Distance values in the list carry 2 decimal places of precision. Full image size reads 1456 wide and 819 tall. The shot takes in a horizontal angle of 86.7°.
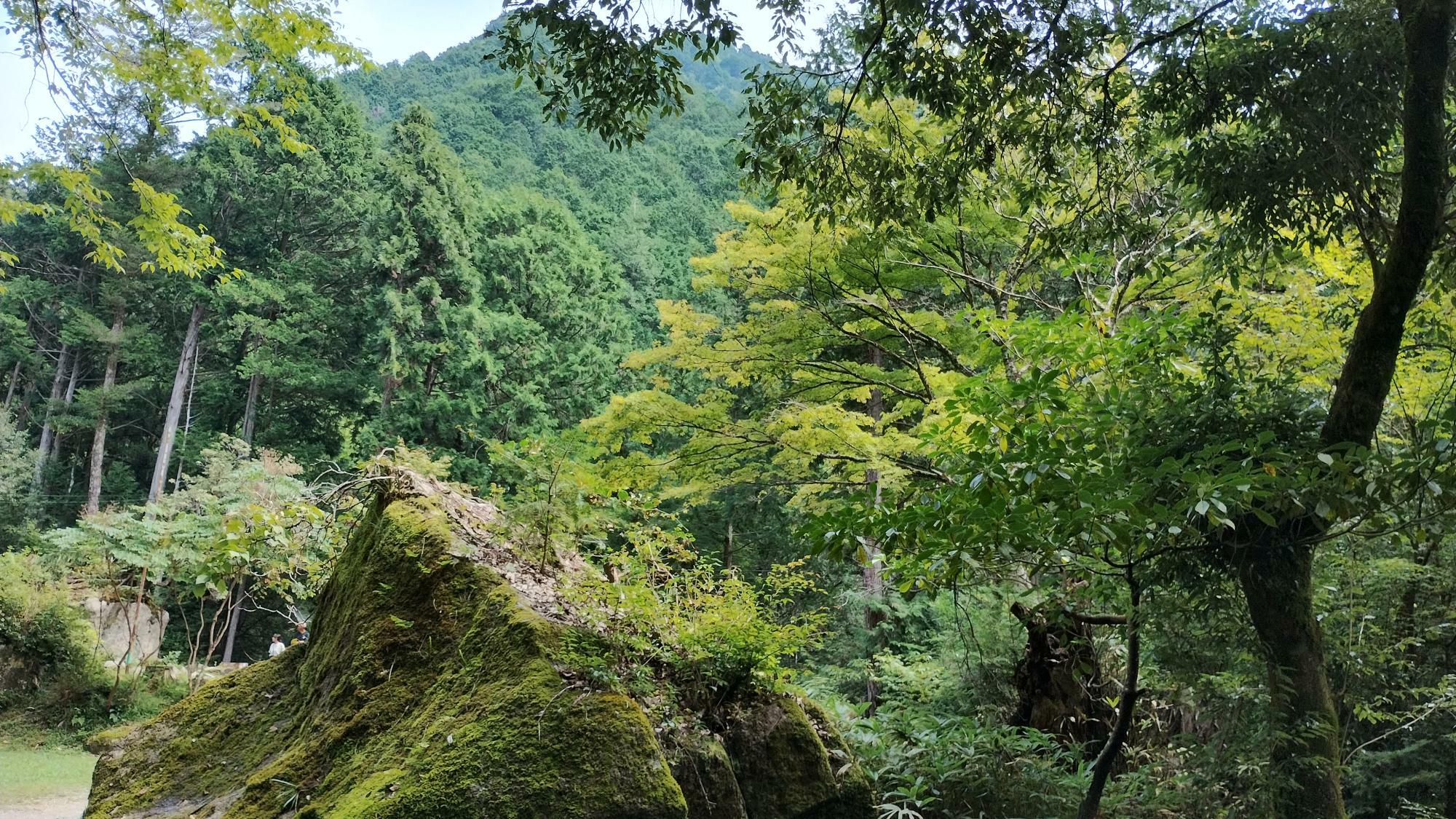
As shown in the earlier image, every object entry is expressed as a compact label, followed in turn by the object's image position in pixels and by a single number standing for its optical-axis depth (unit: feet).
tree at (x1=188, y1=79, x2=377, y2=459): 80.53
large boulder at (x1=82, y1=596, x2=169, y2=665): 49.19
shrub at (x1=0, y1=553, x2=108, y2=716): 43.80
